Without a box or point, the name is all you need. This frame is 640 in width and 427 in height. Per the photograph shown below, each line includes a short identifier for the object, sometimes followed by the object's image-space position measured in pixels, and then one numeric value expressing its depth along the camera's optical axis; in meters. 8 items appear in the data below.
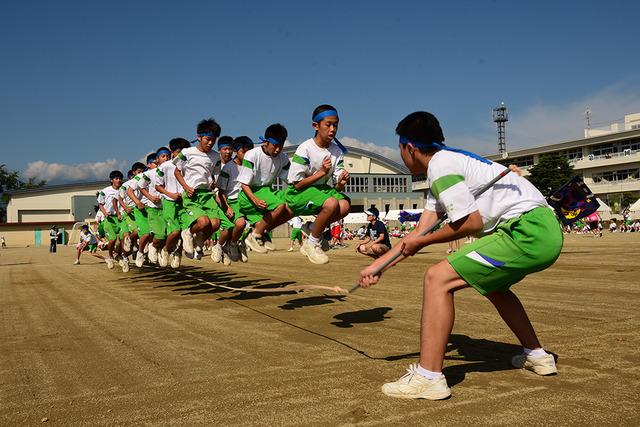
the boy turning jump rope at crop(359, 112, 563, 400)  3.78
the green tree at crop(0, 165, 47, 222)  100.56
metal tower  101.75
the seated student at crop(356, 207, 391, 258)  18.46
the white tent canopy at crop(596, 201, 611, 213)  51.42
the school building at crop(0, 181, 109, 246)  74.50
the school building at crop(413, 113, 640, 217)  66.88
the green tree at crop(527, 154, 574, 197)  68.62
